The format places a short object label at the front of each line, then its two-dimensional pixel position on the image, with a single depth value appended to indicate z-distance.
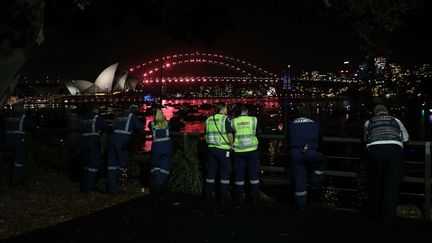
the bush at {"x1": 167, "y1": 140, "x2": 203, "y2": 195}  9.98
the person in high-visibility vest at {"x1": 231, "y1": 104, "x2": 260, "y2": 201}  9.20
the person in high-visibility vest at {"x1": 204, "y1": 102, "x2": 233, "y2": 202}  9.33
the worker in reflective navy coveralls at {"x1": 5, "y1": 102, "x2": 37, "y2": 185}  11.23
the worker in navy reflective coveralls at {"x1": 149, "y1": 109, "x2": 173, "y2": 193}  10.01
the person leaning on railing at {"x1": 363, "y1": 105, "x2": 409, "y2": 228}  7.57
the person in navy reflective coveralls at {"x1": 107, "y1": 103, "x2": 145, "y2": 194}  10.12
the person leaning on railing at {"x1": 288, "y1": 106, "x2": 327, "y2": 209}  8.78
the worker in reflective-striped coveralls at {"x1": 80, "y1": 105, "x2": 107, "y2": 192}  10.26
